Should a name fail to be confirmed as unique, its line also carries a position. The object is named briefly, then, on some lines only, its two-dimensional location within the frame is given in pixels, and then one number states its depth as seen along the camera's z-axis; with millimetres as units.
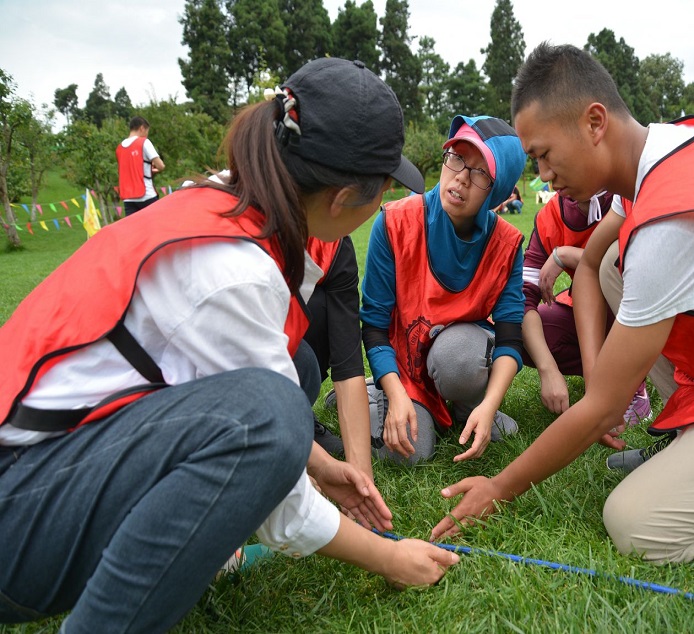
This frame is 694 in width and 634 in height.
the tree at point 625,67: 52625
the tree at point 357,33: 47906
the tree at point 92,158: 17766
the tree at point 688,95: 56747
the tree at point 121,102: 52250
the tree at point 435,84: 49531
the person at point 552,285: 2605
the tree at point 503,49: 49406
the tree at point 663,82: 57681
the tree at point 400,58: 47719
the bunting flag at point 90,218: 11492
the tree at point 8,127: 14875
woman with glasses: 2328
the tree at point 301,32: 45875
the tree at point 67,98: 61175
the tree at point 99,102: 52250
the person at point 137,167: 8930
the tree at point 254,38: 43625
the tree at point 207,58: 40094
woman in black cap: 1122
